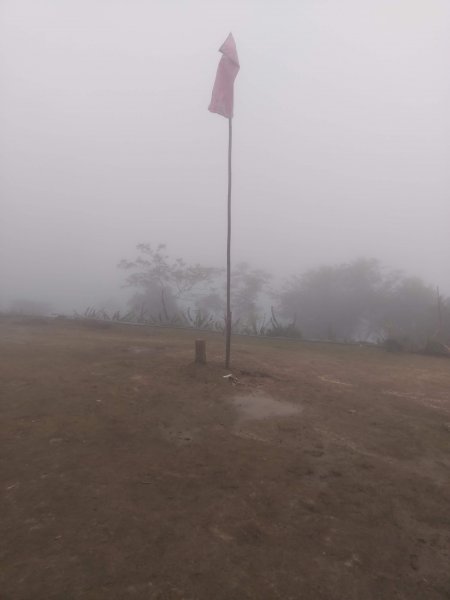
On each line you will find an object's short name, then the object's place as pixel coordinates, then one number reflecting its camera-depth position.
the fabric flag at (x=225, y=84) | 7.19
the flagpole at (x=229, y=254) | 7.00
